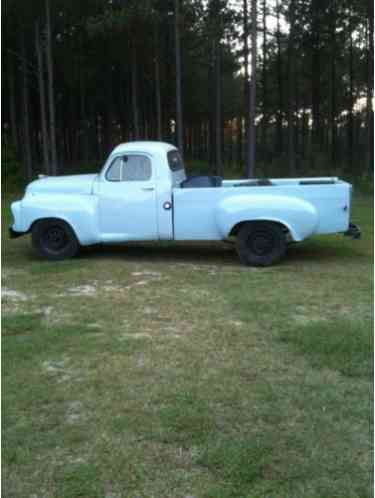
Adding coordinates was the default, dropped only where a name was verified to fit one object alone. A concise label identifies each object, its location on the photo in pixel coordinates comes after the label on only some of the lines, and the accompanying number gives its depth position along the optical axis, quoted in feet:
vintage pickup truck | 28.27
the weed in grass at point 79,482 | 10.07
